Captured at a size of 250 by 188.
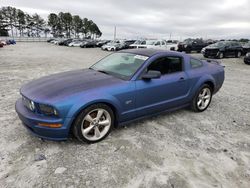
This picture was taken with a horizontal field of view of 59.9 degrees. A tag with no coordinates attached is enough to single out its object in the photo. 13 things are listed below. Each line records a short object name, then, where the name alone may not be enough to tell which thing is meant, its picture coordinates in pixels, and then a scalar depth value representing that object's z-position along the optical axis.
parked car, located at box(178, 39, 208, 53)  23.78
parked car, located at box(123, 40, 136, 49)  30.03
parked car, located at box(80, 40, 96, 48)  37.02
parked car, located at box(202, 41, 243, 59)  17.58
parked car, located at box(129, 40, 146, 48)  24.56
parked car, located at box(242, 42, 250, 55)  19.53
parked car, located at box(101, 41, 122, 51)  28.66
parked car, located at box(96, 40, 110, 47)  39.22
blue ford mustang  2.98
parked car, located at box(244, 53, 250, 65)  13.93
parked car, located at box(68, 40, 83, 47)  39.56
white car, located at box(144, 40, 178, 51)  23.06
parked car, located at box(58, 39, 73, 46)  43.31
